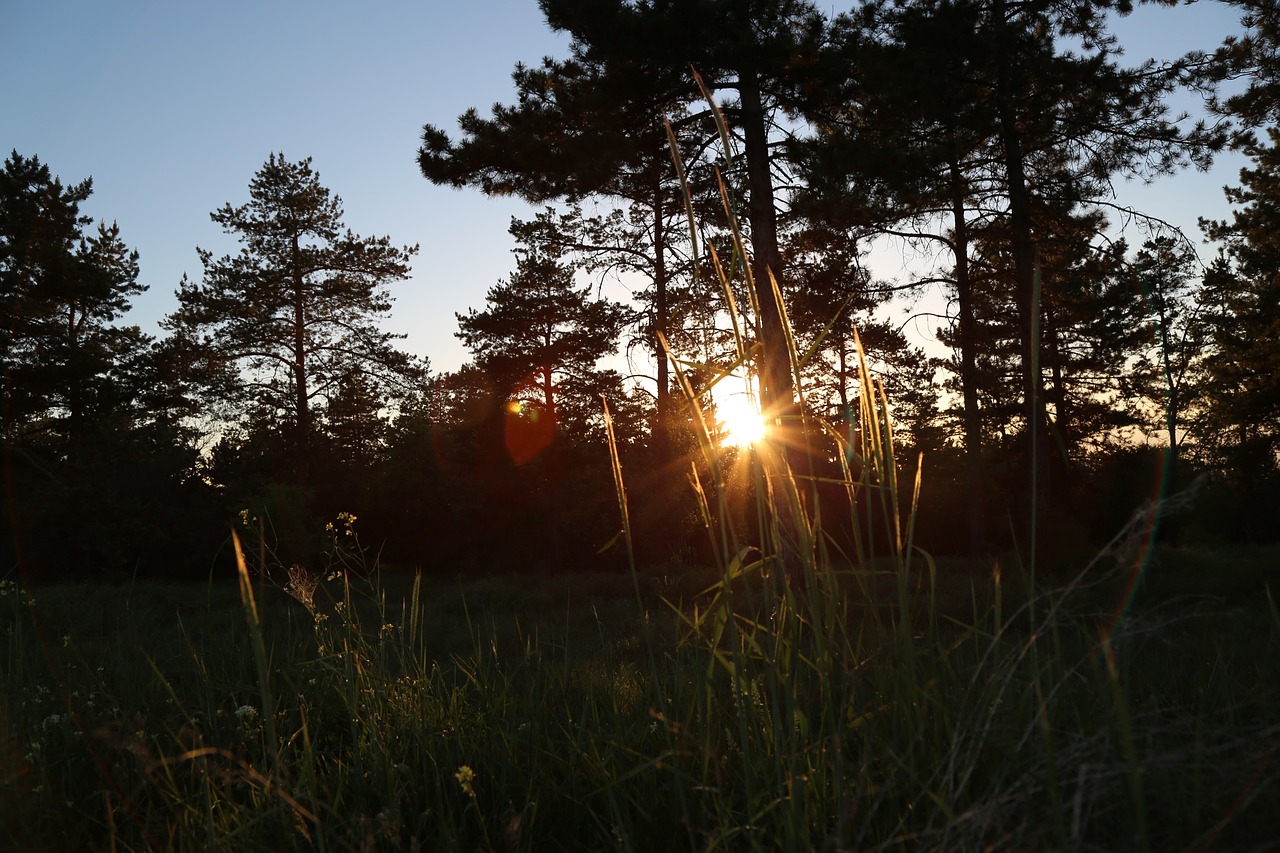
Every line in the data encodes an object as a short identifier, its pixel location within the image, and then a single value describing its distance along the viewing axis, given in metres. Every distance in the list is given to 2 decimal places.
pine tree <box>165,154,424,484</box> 22.78
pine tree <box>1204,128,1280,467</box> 19.30
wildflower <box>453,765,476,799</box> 1.33
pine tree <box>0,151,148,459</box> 19.41
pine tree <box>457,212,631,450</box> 21.38
